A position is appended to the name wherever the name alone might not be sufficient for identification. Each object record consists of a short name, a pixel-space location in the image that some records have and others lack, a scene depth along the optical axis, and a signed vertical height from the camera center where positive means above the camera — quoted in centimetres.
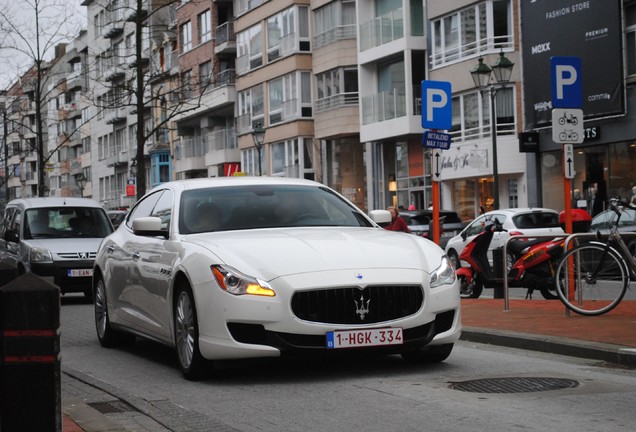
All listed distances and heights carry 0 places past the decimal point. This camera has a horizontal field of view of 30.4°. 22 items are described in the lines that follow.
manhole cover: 810 -121
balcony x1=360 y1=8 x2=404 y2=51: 4819 +797
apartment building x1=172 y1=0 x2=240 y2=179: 6706 +765
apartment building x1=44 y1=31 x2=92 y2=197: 11156 +995
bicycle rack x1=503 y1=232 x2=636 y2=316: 1294 -39
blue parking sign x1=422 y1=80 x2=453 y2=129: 1647 +160
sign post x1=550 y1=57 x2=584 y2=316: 1427 +132
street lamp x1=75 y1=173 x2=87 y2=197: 7272 +309
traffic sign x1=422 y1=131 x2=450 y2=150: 1632 +109
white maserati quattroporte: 852 -44
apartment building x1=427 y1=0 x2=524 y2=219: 4166 +404
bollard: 525 -55
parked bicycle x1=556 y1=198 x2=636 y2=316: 1253 -68
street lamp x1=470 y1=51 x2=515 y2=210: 3053 +370
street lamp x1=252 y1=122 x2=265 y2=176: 3984 +304
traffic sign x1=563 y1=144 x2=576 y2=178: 1458 +66
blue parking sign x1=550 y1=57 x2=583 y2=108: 1431 +159
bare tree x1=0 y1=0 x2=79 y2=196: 4009 +654
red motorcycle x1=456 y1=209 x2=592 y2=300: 1673 -67
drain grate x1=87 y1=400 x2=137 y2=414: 780 -122
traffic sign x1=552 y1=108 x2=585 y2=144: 1423 +107
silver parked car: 2025 -9
